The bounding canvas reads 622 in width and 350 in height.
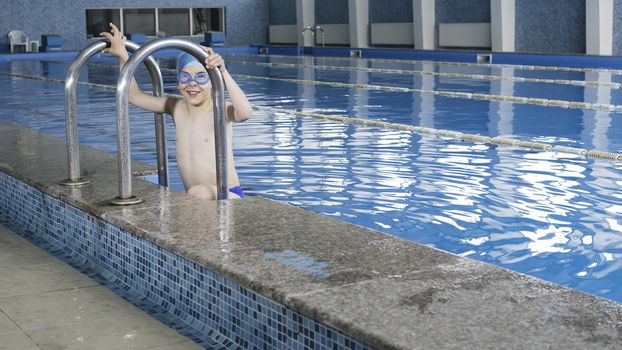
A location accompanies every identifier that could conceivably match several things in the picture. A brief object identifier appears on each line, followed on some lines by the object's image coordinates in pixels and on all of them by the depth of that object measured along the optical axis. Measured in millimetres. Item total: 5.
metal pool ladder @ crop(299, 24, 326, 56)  28219
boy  4309
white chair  27875
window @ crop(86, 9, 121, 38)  30938
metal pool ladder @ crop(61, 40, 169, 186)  4102
